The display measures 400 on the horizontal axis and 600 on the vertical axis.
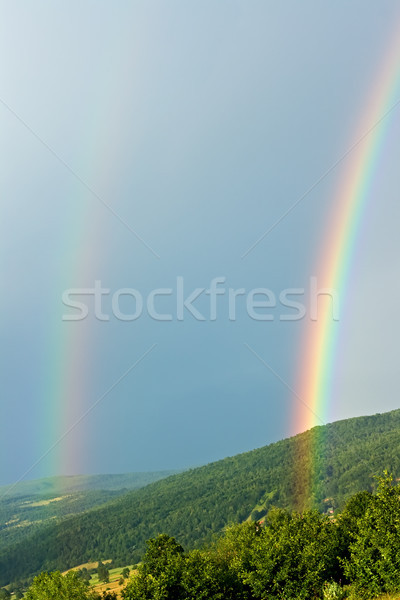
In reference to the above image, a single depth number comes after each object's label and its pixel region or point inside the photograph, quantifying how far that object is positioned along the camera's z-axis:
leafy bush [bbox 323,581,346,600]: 46.31
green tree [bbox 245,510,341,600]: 51.09
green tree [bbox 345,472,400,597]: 45.78
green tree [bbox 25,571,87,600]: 60.53
